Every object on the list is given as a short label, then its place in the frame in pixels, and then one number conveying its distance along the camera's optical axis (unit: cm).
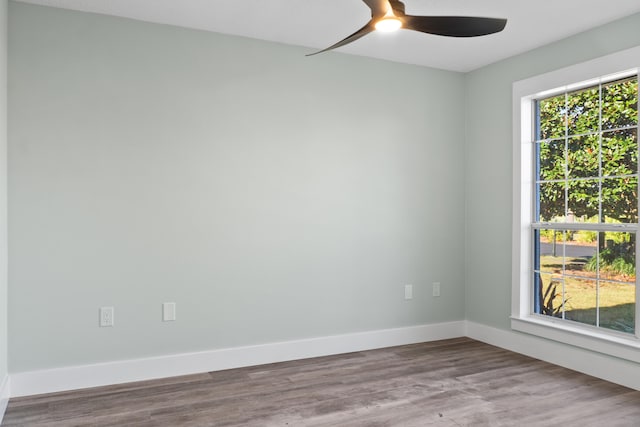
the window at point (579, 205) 339
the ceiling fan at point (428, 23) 233
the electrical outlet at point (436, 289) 454
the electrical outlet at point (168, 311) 345
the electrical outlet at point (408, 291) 440
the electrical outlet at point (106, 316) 326
